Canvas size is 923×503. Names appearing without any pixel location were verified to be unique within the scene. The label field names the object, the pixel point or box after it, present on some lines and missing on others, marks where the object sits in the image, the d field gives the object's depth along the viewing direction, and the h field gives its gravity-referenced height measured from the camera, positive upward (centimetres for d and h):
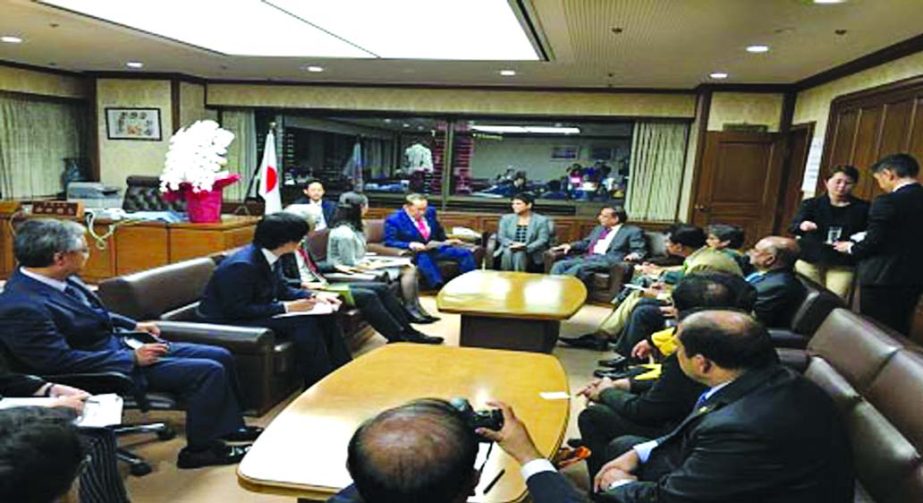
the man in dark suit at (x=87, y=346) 200 -78
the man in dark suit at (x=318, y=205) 514 -48
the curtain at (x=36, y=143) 678 -11
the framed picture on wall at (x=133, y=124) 730 +21
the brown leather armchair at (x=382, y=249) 542 -85
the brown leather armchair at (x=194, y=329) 268 -85
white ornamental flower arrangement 443 -10
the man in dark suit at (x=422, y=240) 551 -77
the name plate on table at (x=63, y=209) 470 -60
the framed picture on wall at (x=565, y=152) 769 +25
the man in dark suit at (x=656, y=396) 193 -79
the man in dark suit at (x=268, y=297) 282 -74
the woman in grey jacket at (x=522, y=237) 573 -69
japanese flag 639 -36
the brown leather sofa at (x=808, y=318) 289 -66
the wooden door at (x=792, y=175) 607 +13
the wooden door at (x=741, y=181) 637 +2
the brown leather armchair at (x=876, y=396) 150 -65
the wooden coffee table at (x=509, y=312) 336 -83
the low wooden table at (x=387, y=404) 141 -79
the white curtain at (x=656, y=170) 707 +9
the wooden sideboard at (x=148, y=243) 473 -83
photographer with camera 79 -41
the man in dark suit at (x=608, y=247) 539 -70
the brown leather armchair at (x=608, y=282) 530 -100
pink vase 470 -50
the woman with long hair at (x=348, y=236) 427 -60
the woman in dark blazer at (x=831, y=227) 367 -25
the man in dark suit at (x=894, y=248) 312 -30
